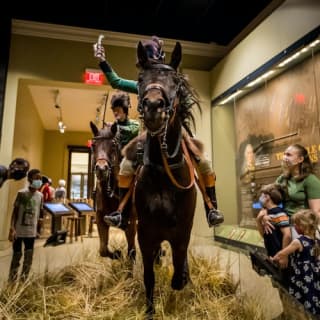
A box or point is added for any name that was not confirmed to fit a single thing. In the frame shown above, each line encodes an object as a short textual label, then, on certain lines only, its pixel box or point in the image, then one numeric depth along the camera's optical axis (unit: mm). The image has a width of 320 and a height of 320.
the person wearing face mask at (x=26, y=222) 3035
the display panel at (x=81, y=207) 4010
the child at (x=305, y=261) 1967
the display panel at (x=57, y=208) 3662
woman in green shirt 2293
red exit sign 5660
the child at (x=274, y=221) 2203
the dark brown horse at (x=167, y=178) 1662
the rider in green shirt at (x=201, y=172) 1951
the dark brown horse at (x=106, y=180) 2732
